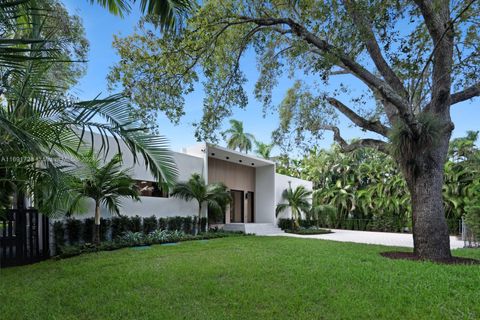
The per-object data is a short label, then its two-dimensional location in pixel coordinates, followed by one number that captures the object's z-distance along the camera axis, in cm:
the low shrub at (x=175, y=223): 1398
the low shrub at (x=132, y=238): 1126
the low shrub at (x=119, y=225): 1163
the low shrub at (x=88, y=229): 1066
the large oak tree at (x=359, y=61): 729
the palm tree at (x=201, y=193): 1447
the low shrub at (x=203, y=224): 1539
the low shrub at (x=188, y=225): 1465
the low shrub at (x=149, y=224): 1284
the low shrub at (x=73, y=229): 1018
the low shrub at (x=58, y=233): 961
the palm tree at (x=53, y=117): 365
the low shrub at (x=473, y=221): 1164
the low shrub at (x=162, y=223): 1352
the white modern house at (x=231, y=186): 1325
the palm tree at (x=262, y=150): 2975
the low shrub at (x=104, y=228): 1124
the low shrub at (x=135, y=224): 1222
